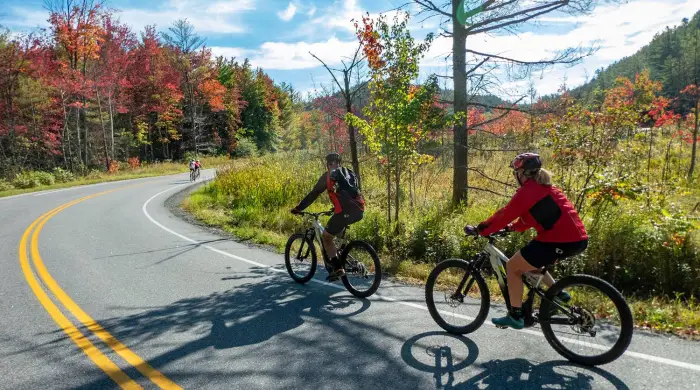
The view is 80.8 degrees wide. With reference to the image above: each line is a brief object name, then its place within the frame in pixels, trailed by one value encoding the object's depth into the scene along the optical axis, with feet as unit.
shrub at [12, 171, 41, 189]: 73.51
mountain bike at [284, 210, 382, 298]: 18.89
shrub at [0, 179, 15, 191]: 69.82
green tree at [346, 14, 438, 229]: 26.78
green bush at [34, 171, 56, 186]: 78.79
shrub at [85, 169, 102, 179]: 91.35
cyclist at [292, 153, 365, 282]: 19.12
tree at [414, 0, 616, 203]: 28.40
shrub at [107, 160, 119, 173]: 104.28
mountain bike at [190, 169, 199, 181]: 85.61
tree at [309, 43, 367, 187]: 30.40
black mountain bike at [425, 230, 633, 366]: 12.00
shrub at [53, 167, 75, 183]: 84.46
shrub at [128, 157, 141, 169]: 114.62
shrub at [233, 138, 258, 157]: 153.07
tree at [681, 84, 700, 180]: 52.34
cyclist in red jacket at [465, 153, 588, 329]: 12.36
